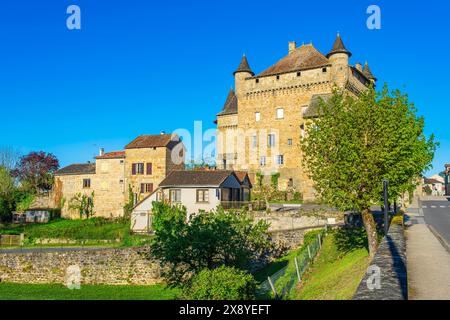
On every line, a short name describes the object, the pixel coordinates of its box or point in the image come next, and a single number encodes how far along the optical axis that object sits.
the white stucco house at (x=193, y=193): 36.69
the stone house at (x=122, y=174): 47.09
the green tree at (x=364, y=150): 16.34
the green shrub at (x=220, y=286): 12.31
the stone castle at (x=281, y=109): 47.53
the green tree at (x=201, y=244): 17.20
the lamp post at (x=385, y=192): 14.91
